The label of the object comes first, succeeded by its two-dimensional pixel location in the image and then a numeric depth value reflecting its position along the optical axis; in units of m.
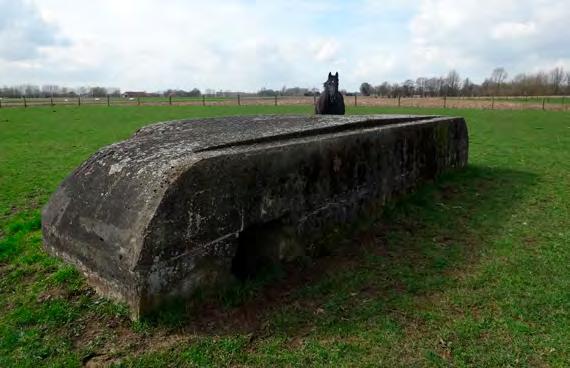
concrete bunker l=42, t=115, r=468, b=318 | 3.32
